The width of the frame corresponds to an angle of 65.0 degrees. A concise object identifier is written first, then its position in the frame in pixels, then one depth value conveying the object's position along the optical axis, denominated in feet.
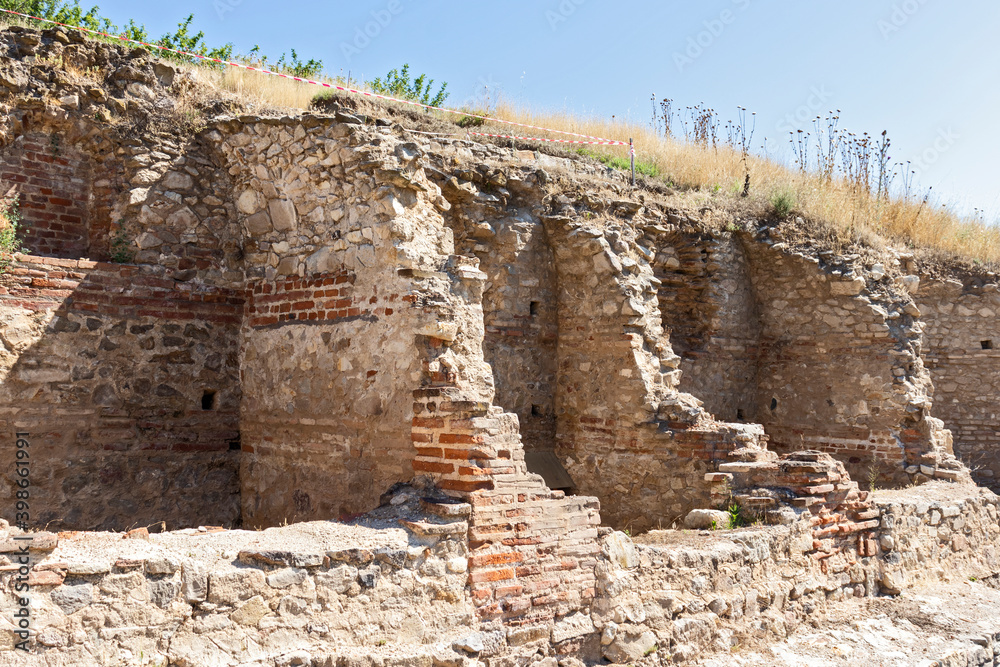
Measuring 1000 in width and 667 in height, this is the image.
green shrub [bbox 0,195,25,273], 18.47
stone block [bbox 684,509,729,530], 20.71
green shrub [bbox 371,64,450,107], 43.70
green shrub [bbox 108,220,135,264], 20.80
